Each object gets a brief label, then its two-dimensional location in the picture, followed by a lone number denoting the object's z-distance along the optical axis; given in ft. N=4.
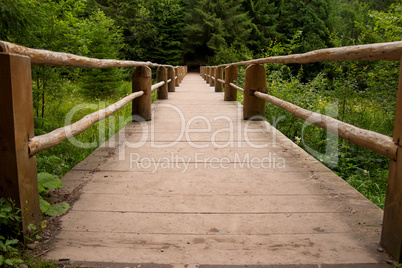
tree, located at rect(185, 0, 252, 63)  111.55
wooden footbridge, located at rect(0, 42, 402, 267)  4.88
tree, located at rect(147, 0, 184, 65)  107.14
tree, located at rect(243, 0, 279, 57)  120.12
